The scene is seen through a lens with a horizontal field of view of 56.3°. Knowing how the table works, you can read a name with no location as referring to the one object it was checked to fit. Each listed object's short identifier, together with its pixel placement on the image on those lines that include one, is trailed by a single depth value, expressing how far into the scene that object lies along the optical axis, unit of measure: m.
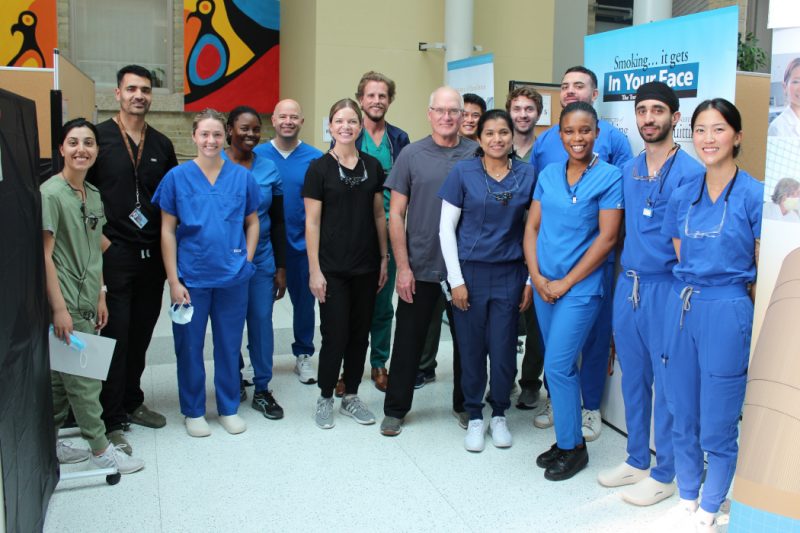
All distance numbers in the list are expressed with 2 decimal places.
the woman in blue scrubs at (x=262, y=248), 3.47
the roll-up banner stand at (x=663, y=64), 2.91
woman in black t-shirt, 3.22
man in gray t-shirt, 3.18
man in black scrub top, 3.04
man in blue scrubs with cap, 2.57
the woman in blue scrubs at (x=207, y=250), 3.07
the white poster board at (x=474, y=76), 5.84
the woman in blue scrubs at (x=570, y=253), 2.76
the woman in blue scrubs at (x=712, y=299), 2.21
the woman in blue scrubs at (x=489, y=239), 3.01
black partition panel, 1.86
